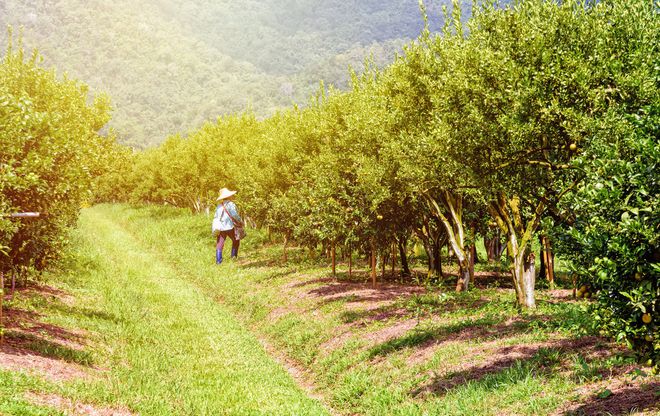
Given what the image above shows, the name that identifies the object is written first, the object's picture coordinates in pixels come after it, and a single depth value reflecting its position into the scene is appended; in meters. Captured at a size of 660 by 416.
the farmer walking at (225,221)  38.56
